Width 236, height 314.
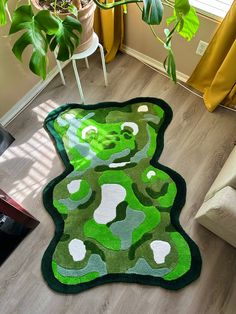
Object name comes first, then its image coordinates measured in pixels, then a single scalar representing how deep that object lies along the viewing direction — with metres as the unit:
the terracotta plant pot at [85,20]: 1.37
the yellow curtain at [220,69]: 1.53
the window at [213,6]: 1.55
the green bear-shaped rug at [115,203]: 1.46
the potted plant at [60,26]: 1.00
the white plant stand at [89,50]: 1.60
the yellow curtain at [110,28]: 1.82
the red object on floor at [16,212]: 1.31
